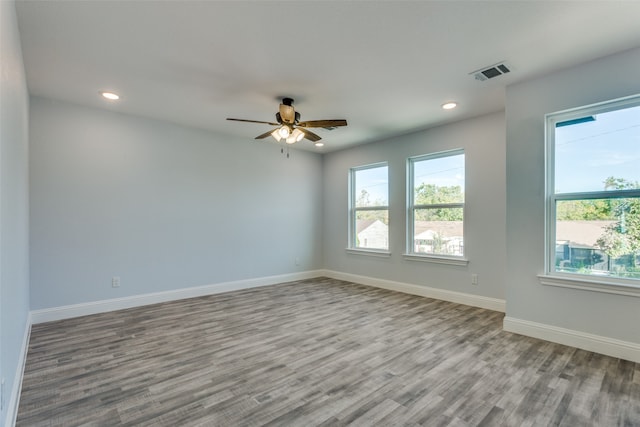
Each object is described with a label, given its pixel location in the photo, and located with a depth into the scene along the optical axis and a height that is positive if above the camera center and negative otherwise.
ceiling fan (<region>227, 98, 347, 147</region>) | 3.50 +0.99
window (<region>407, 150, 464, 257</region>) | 4.69 +0.11
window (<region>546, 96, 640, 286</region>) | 2.80 +0.19
